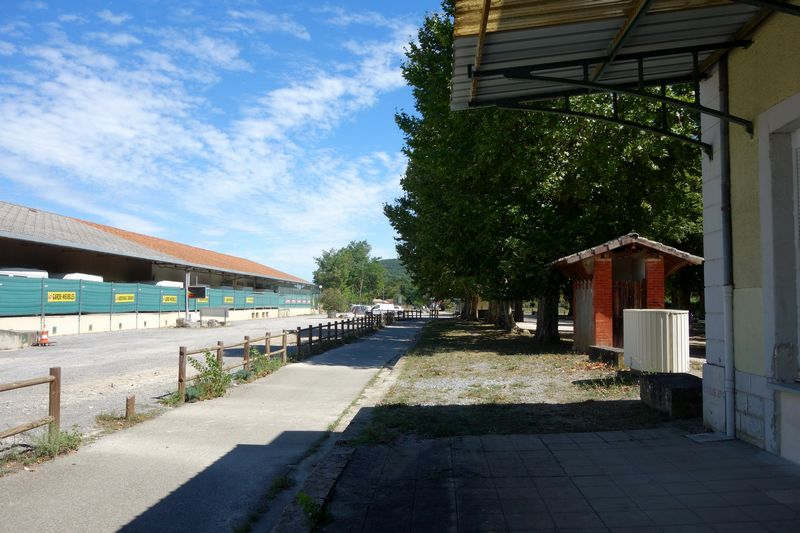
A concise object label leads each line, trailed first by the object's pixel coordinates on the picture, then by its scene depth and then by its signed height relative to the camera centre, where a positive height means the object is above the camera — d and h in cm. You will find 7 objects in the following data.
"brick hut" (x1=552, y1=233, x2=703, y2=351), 1427 +49
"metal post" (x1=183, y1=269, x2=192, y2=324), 3804 +34
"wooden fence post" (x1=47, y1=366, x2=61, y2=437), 682 -133
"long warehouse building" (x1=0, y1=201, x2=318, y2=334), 2612 +107
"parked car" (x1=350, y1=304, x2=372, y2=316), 5841 -133
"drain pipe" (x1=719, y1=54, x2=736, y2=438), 548 +35
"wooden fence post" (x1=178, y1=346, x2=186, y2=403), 1002 -145
